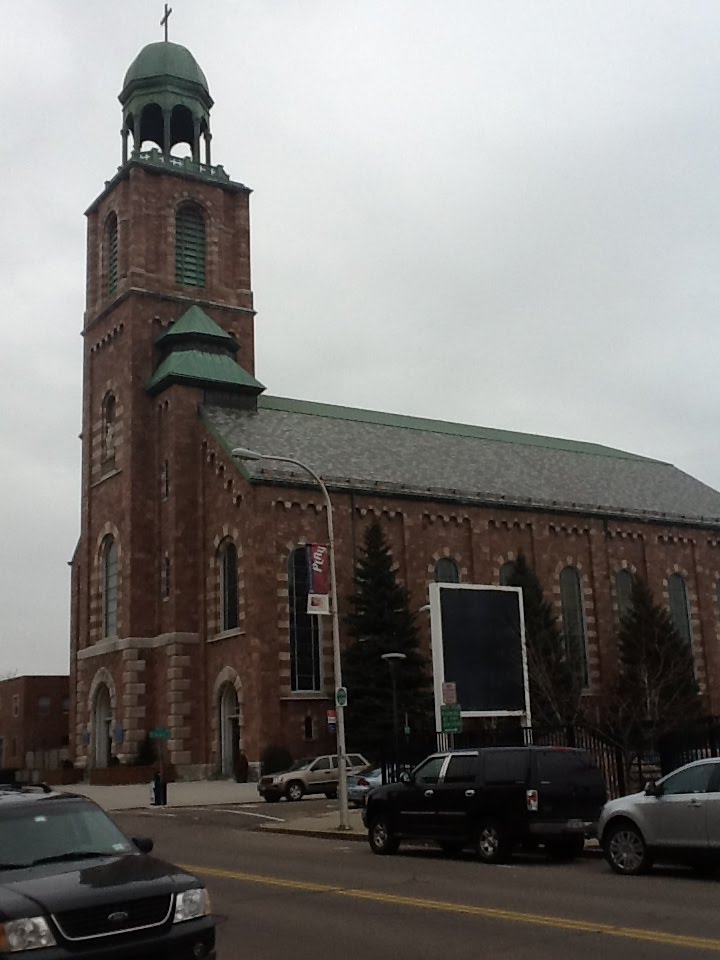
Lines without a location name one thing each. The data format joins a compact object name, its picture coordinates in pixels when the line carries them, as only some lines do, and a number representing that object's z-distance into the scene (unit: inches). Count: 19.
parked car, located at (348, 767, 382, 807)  1226.6
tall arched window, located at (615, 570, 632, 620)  2237.9
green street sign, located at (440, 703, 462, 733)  1014.3
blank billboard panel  1315.2
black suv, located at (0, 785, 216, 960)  281.9
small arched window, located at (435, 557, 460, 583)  2030.0
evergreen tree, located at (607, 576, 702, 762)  1815.9
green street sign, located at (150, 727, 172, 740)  1658.5
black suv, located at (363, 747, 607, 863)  692.1
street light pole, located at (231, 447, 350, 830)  939.7
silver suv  584.4
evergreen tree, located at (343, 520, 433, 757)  1733.5
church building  1823.3
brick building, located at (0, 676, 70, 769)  3088.1
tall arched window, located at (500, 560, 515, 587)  2100.1
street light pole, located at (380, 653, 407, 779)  1653.5
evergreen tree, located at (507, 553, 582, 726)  1711.4
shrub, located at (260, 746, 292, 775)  1673.2
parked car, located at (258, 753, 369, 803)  1414.9
